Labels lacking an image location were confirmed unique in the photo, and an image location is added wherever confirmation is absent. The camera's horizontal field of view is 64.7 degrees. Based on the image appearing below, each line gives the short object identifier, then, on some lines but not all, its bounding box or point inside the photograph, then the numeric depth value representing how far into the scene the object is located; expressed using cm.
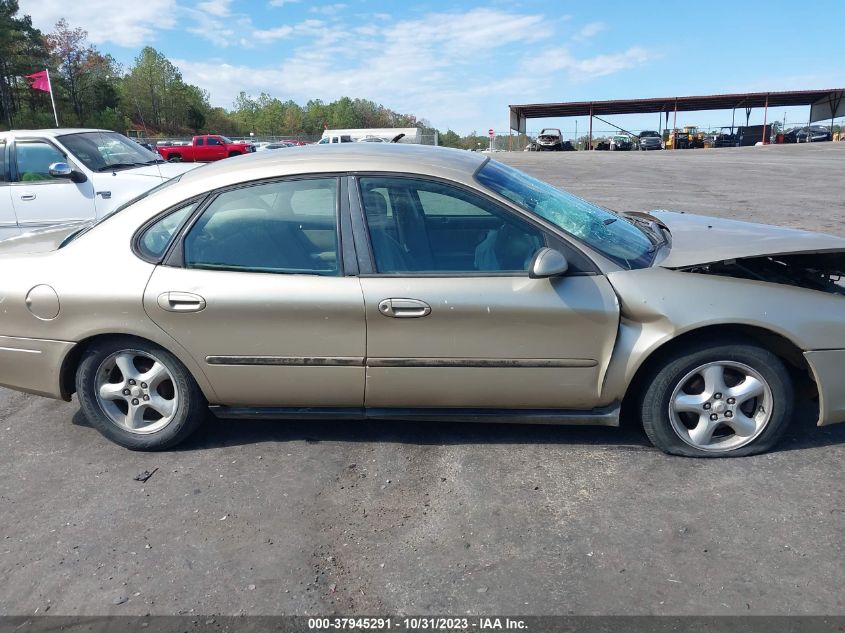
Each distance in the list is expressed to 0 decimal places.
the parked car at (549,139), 5053
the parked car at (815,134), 4784
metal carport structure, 4997
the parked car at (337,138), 3582
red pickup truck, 4025
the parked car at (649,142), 4775
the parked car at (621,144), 5003
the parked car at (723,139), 5073
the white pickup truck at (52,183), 816
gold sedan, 323
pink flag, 1607
